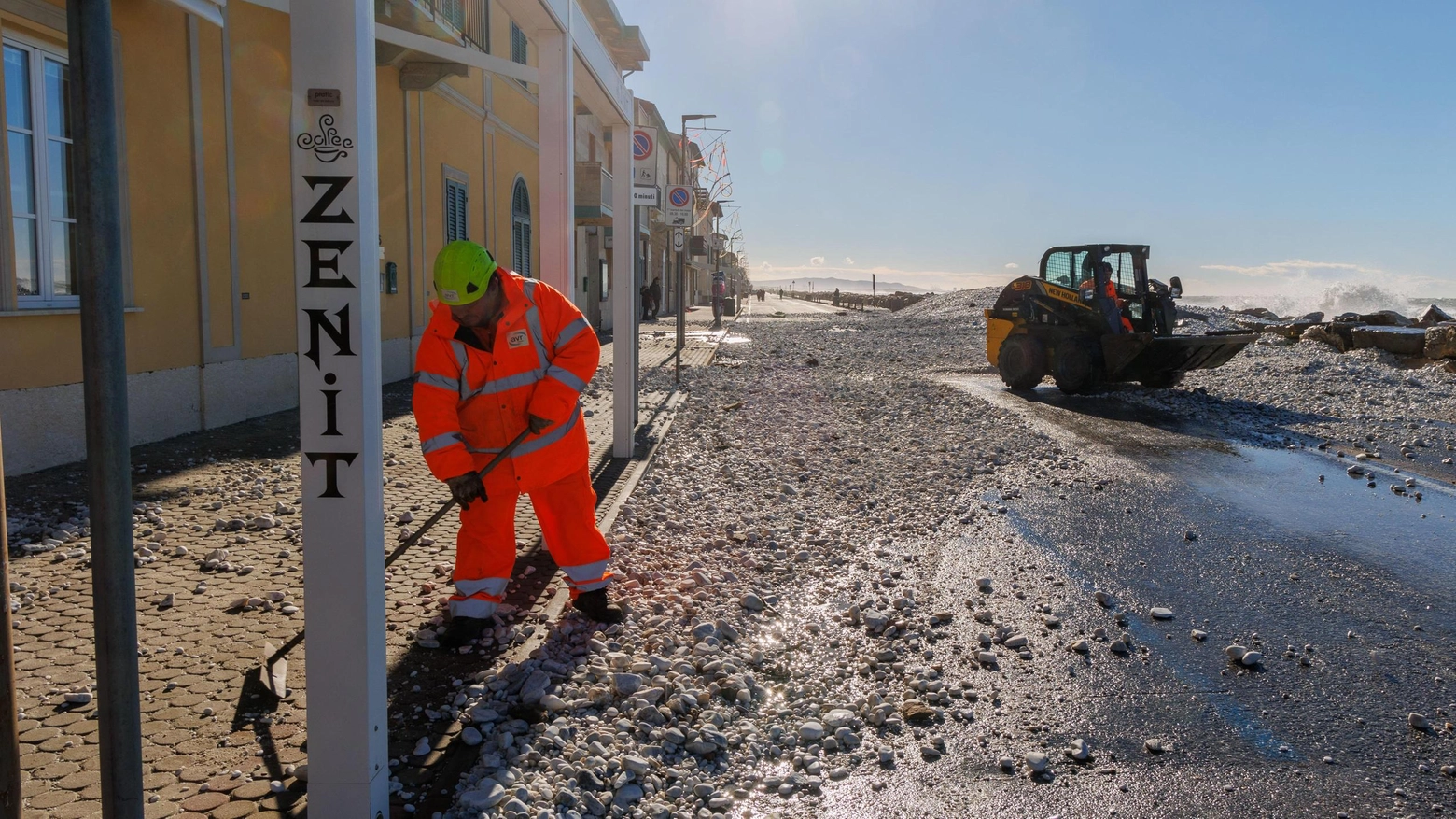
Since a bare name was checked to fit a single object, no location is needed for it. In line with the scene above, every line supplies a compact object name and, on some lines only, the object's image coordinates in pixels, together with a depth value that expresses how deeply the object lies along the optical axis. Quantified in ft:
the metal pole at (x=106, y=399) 5.45
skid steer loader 43.42
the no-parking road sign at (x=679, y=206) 43.93
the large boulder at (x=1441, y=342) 53.88
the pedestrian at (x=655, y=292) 110.34
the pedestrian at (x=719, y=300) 110.39
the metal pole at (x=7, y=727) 5.17
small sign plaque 8.10
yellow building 21.61
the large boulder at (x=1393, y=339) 57.11
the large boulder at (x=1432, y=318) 80.74
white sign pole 8.09
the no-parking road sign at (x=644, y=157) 30.81
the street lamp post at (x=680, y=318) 44.39
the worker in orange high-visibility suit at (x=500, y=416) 13.00
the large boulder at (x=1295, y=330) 67.51
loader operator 44.29
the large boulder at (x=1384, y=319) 69.41
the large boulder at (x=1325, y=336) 62.49
